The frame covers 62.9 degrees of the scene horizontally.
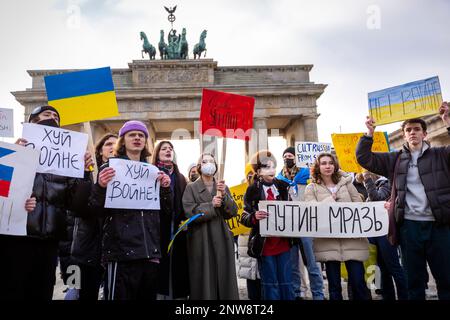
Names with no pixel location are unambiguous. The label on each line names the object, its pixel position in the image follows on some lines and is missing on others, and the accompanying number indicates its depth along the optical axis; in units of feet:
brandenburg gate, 89.92
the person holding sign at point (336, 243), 11.82
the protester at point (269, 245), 12.57
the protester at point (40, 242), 8.34
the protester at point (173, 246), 12.09
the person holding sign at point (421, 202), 10.41
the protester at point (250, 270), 14.26
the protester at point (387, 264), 14.42
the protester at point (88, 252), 11.53
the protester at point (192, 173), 20.63
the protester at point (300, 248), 15.55
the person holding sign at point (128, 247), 9.19
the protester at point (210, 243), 11.85
